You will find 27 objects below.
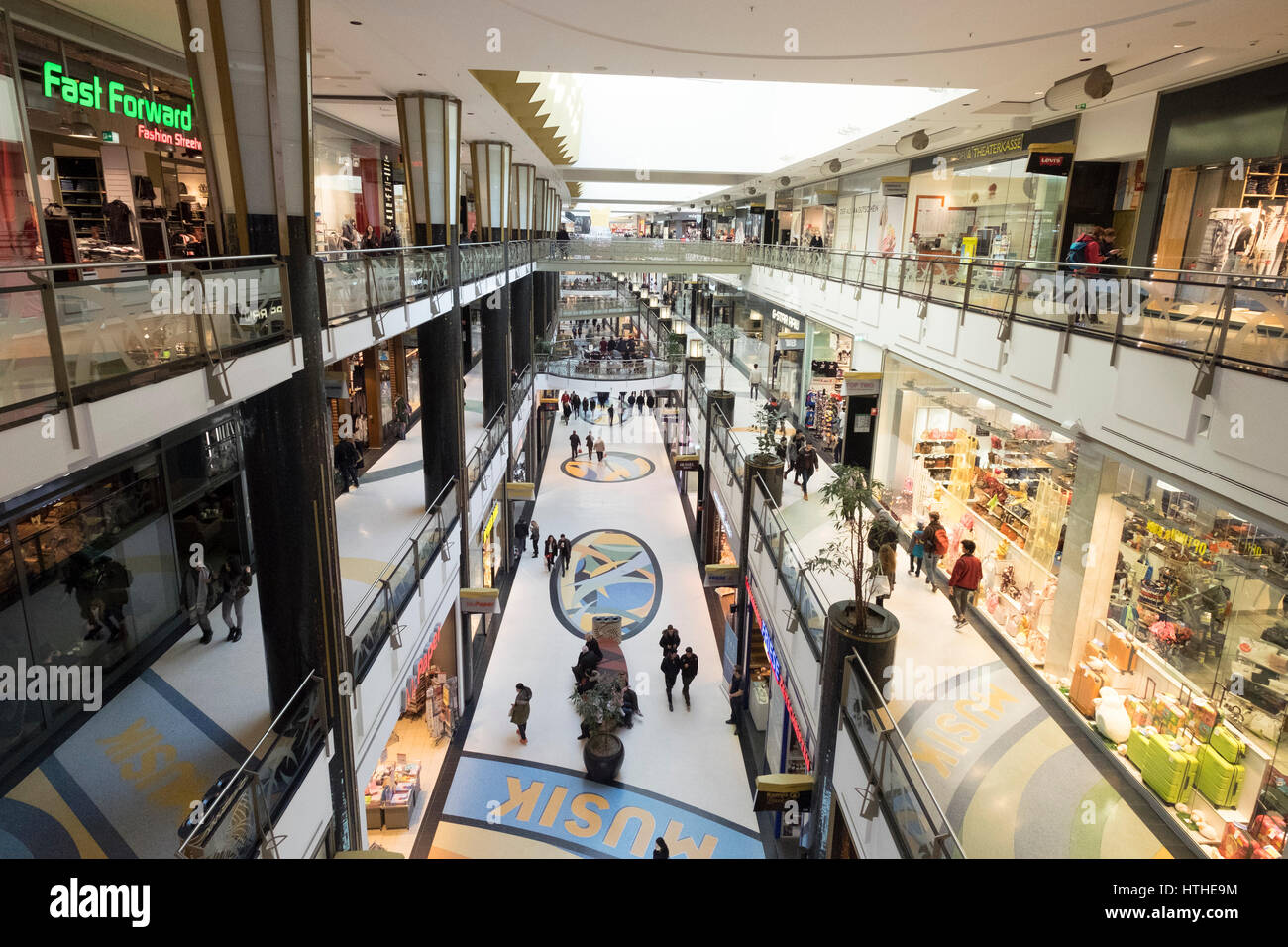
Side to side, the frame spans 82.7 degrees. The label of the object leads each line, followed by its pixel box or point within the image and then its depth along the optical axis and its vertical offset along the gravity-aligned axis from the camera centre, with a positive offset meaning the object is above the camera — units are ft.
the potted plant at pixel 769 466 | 40.86 -10.20
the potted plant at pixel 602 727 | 39.04 -24.50
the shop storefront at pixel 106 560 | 21.80 -10.22
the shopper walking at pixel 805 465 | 47.95 -11.91
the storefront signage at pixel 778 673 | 29.60 -18.08
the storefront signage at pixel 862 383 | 46.24 -6.42
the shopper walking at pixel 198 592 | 29.04 -13.13
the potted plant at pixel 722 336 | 97.37 -8.14
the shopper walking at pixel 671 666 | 45.47 -23.56
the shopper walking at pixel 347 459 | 41.70 -10.88
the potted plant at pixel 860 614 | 22.93 -10.71
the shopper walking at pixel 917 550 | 35.99 -12.82
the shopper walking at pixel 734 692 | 44.83 -25.02
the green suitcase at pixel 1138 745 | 22.81 -13.95
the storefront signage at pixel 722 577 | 45.83 -18.25
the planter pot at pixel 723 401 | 59.64 -10.04
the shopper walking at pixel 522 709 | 41.63 -24.22
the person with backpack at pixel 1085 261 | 23.49 +0.89
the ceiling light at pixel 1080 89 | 25.89 +7.05
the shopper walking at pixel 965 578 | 30.86 -12.06
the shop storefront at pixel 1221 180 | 25.67 +4.04
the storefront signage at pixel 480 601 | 41.27 -18.17
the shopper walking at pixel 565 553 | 64.55 -24.14
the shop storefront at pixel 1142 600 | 20.90 -10.89
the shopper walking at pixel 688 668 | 45.62 -23.75
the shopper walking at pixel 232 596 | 27.58 -12.47
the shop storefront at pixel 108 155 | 23.97 +3.82
